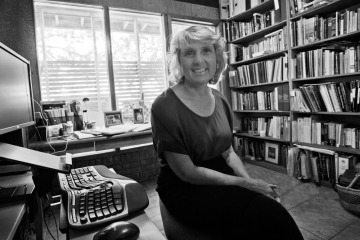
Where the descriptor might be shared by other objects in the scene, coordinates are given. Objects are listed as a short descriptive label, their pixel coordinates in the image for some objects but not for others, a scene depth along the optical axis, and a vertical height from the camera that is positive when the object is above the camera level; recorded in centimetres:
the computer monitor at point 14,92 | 94 +11
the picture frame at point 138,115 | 267 -8
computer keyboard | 65 -28
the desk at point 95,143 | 186 -26
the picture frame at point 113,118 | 254 -10
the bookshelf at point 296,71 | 234 +33
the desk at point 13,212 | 59 -28
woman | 70 -23
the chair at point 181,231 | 74 -42
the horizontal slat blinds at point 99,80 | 272 +38
